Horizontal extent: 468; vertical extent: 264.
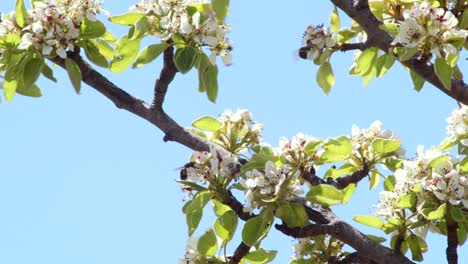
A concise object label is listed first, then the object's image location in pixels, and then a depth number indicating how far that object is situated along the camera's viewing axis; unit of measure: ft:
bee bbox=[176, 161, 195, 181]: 24.73
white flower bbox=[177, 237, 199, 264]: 25.94
